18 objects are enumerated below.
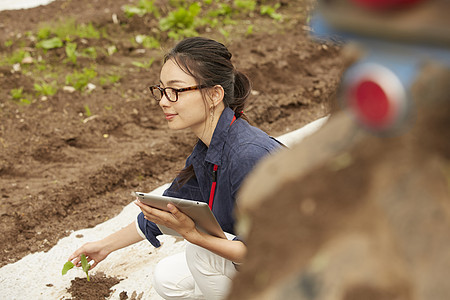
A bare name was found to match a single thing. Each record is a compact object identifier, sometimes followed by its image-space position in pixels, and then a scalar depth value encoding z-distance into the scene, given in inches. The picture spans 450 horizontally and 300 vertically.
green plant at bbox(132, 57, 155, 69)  237.9
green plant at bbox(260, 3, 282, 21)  292.9
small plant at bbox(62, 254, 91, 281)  105.1
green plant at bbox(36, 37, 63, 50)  246.7
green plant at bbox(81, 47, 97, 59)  243.8
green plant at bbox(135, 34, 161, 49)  262.1
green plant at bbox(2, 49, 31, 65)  237.3
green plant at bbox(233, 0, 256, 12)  300.2
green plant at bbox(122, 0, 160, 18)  283.0
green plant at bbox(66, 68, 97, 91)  220.4
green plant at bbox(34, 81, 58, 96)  213.0
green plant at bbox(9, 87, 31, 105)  208.5
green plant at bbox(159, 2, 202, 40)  268.3
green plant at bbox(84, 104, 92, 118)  203.0
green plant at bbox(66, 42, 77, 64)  237.6
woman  87.4
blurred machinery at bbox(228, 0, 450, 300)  30.7
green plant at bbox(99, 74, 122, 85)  225.8
